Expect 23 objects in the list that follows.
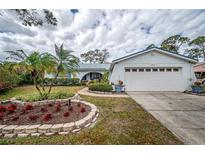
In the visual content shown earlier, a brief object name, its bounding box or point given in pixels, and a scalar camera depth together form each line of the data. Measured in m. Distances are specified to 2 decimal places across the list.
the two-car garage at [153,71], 11.32
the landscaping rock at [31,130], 3.43
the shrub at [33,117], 4.02
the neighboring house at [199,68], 20.90
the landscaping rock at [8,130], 3.44
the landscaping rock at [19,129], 3.42
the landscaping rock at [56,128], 3.46
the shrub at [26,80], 17.91
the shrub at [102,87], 10.63
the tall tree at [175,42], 26.88
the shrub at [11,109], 4.78
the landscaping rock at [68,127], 3.52
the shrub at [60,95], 6.64
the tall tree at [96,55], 43.19
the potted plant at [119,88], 10.79
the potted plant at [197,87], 10.18
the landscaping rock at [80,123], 3.66
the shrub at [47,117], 3.98
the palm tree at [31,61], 6.02
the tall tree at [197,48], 26.78
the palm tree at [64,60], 6.66
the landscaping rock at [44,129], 3.44
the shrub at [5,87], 9.99
